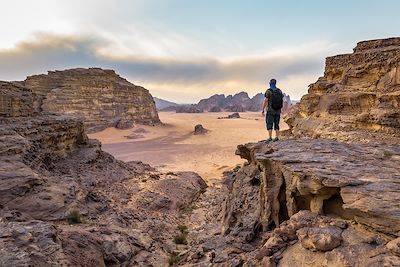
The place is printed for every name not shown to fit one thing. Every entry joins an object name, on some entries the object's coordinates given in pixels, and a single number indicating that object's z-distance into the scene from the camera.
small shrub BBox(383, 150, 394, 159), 7.48
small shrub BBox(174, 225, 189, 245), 11.41
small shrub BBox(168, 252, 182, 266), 9.48
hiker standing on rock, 10.06
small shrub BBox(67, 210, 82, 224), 10.59
